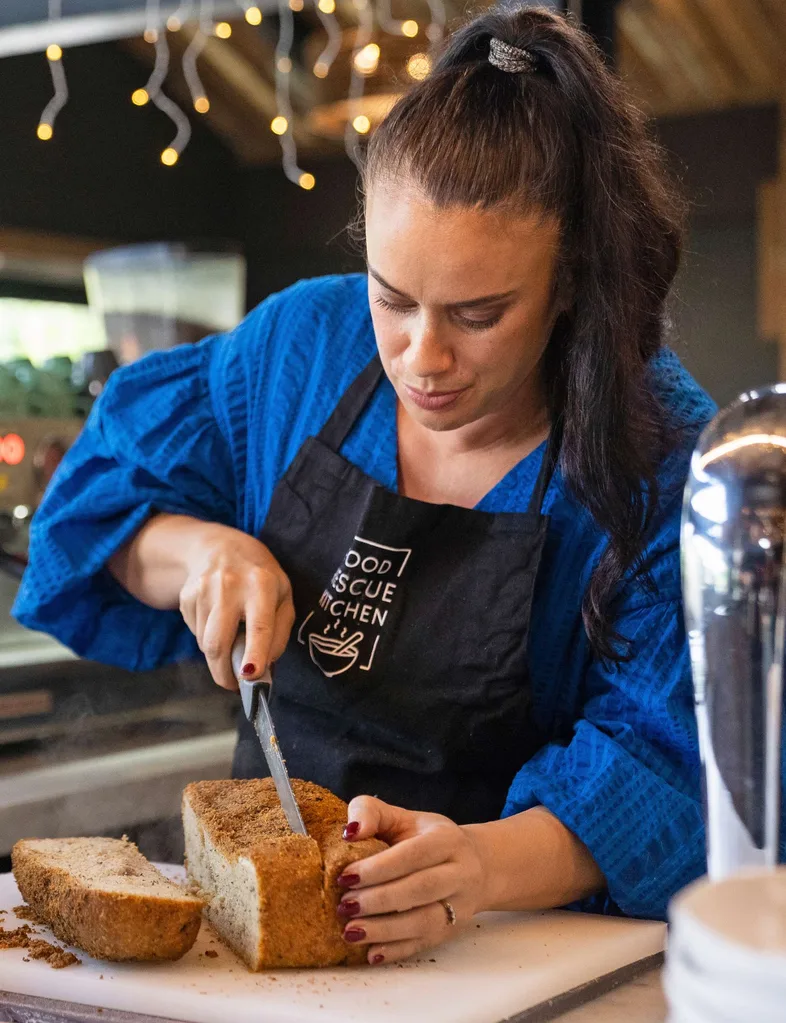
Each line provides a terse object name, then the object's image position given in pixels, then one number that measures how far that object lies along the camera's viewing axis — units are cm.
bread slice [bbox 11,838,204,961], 100
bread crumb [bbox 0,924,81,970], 102
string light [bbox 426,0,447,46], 299
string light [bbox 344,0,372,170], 304
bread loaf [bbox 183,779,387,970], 101
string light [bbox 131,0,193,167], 309
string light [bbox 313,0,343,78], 298
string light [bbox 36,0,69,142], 280
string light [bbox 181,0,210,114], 317
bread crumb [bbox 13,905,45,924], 114
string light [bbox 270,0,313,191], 324
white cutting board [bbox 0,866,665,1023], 93
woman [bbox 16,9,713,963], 114
